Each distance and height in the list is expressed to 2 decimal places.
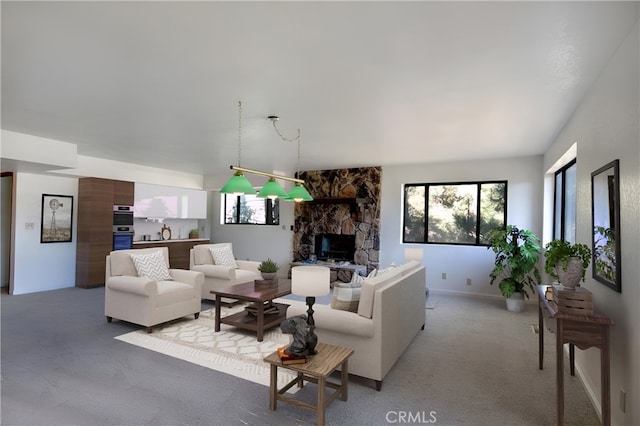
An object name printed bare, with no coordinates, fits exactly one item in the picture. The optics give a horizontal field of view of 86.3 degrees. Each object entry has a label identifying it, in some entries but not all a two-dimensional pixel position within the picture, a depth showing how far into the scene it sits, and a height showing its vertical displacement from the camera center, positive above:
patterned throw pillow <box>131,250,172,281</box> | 4.42 -0.63
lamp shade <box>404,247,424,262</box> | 4.82 -0.48
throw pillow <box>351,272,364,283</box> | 3.55 -0.62
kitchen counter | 7.44 -0.52
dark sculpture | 2.35 -0.82
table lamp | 2.45 -0.44
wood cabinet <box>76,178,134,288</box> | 6.41 -0.20
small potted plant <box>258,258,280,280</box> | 4.66 -0.71
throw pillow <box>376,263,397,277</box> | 3.46 -0.53
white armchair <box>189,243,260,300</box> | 5.29 -0.80
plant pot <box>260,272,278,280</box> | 4.66 -0.77
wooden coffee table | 3.90 -1.05
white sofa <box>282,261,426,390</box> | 2.74 -0.88
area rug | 3.07 -1.35
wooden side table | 2.17 -1.03
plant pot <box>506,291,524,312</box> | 5.28 -1.25
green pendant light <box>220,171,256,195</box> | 3.71 +0.36
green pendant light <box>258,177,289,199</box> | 4.17 +0.34
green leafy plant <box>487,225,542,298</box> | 5.27 -0.53
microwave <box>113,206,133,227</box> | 6.78 +0.04
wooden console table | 2.03 -0.72
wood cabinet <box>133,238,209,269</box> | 7.69 -0.75
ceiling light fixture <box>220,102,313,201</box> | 3.72 +0.38
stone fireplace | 7.21 +0.20
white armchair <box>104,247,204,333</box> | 3.99 -0.87
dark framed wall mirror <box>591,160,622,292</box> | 2.18 -0.01
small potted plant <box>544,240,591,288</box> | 2.33 -0.27
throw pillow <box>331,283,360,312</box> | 3.00 -0.69
